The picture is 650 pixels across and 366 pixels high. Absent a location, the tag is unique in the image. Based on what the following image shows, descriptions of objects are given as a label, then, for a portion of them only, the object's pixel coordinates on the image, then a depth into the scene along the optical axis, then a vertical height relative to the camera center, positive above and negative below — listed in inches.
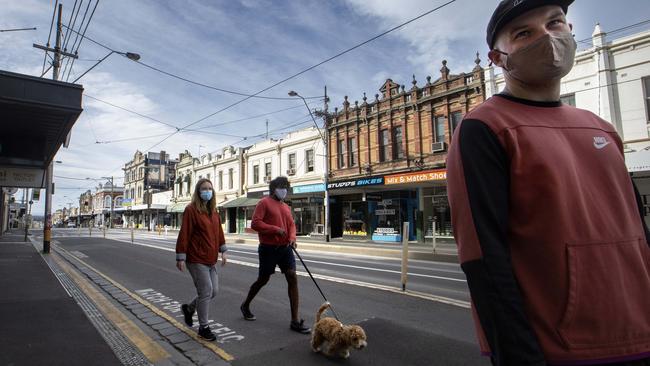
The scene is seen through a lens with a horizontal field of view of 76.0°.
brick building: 882.1 +154.0
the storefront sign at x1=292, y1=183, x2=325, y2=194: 1118.0 +94.3
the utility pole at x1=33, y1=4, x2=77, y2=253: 538.3 +89.5
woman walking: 196.7 -11.1
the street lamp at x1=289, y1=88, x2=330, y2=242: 993.2 +141.4
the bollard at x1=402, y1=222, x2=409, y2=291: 314.2 -32.4
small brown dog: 162.4 -46.1
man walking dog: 211.8 -9.7
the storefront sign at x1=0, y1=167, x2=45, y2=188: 572.7 +74.5
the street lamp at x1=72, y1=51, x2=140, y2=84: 489.7 +200.9
